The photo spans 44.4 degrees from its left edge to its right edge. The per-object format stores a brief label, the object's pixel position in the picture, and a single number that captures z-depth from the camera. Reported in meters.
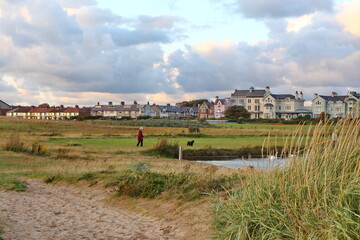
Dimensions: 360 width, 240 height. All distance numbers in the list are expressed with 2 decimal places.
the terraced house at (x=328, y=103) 136.01
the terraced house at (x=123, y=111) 193.12
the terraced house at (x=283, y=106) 145.75
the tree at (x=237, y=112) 143.75
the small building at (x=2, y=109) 193.90
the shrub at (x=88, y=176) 17.62
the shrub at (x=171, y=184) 12.11
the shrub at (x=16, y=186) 15.63
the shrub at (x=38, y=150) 31.29
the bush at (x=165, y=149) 36.84
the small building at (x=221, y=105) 159.38
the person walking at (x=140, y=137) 41.00
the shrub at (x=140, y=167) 18.08
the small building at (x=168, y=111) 193.40
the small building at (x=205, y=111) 173.50
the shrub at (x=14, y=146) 32.44
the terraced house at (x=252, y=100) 150.50
